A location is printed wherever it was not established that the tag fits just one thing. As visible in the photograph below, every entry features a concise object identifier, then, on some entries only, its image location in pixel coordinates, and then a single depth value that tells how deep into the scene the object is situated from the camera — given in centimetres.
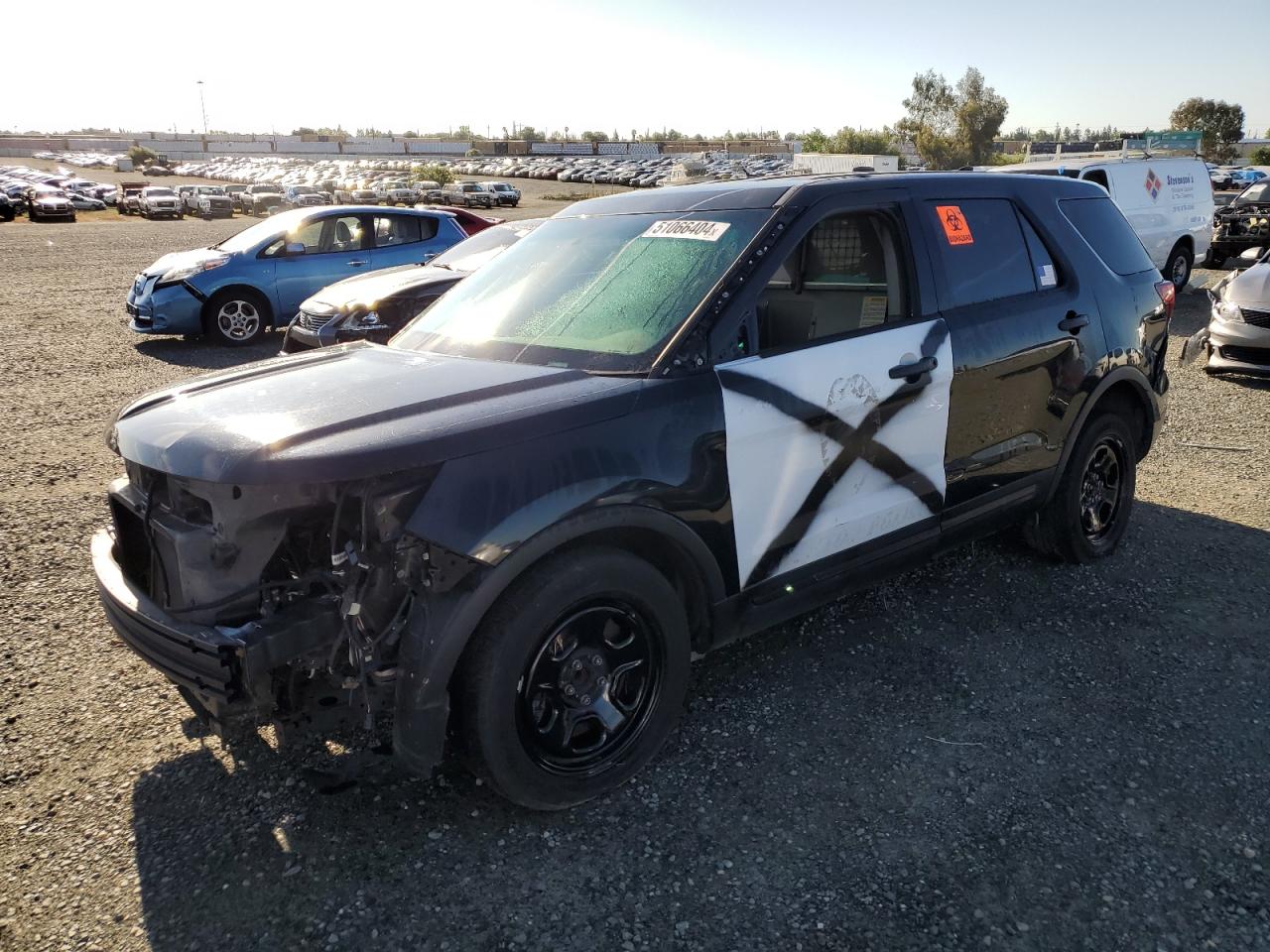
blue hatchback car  1091
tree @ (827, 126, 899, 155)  8570
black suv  259
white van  1250
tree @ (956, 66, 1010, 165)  8406
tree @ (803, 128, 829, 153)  9265
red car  1298
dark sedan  880
